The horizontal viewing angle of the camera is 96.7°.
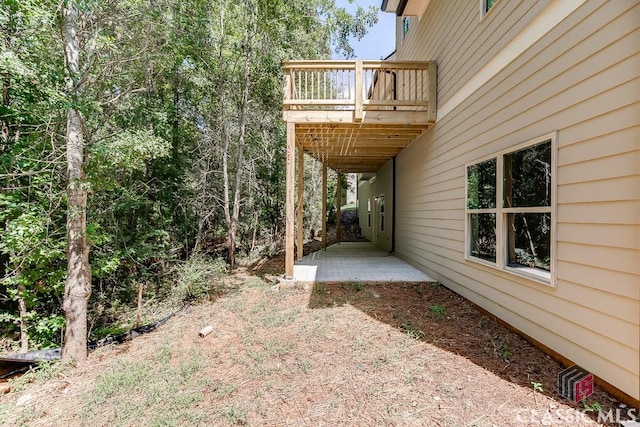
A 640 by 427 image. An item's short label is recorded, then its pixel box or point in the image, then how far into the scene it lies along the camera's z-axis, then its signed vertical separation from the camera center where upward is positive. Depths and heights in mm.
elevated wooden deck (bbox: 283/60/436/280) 5438 +2002
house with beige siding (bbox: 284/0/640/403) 2129 +592
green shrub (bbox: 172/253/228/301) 5473 -1471
